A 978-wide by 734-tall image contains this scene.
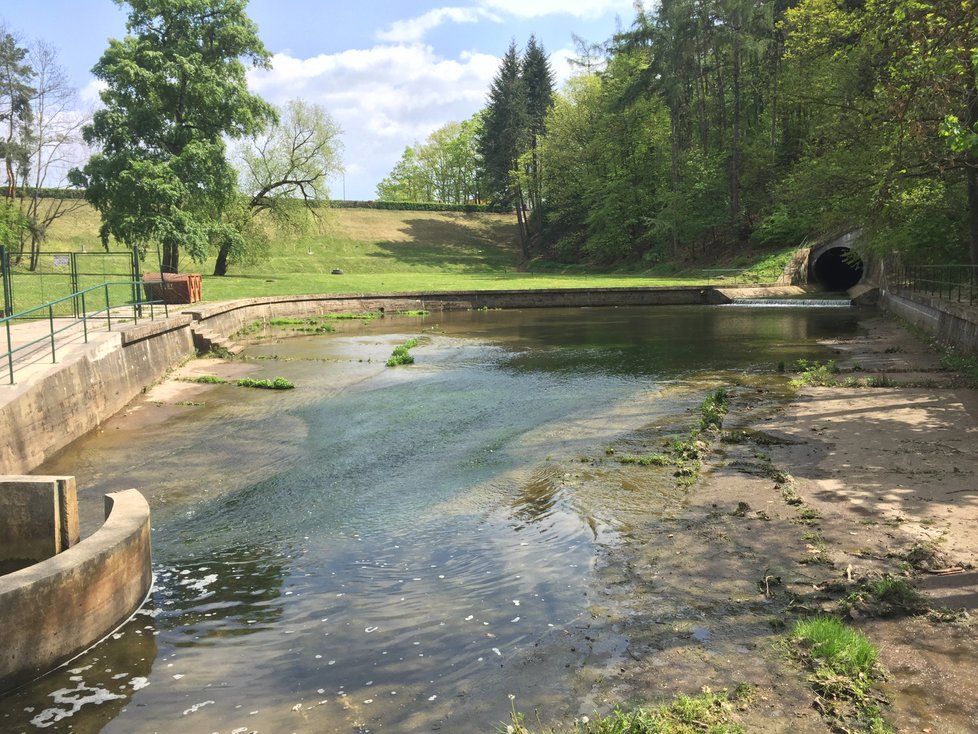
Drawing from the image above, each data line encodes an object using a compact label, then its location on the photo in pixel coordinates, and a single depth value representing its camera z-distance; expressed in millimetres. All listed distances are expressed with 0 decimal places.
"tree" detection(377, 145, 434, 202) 114750
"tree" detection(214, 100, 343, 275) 45906
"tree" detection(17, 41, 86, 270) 40562
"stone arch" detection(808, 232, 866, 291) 41338
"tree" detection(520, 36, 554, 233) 68250
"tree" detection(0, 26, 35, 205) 40156
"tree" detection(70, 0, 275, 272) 35219
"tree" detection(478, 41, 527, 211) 65750
